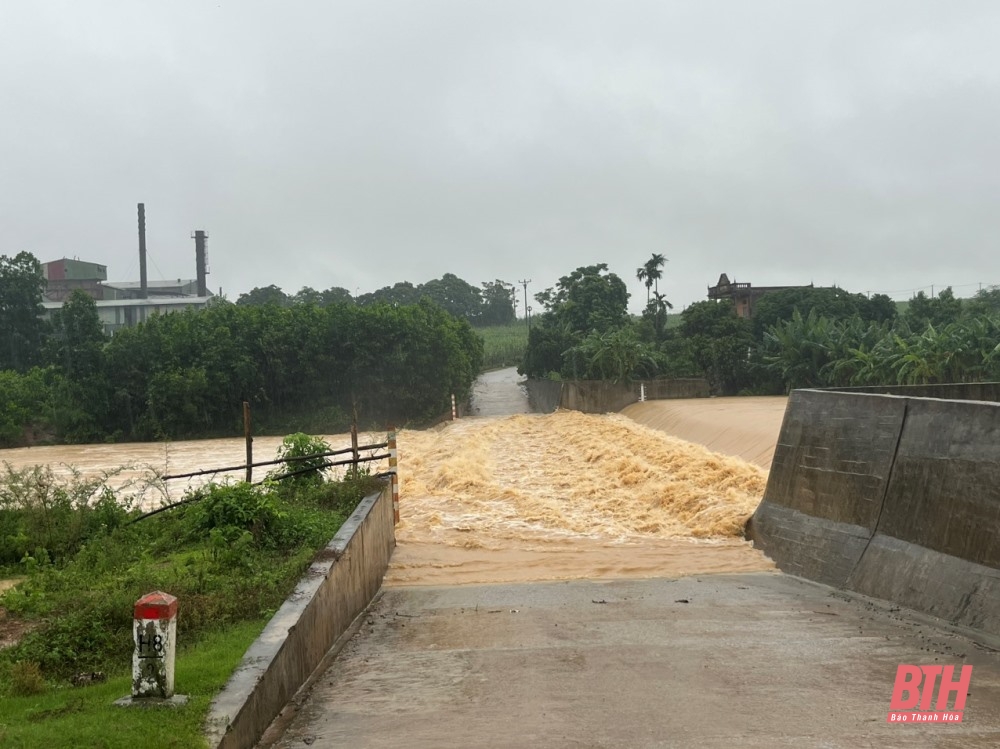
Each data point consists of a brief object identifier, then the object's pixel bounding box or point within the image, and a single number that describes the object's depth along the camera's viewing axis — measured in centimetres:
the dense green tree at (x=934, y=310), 4747
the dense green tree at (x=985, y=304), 4775
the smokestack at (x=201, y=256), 9188
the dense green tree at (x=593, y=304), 6712
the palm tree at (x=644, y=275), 7894
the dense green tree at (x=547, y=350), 5772
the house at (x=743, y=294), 6506
